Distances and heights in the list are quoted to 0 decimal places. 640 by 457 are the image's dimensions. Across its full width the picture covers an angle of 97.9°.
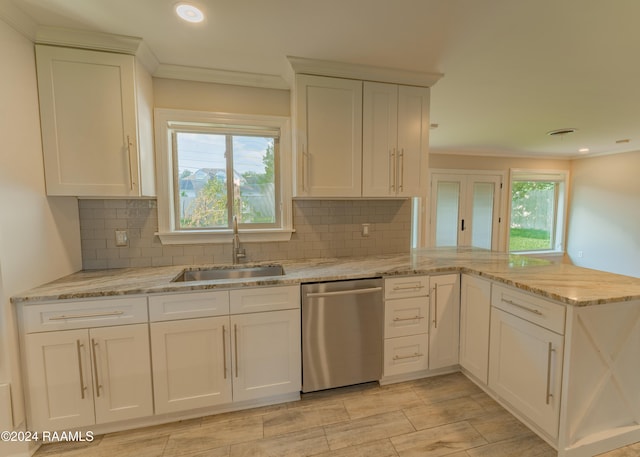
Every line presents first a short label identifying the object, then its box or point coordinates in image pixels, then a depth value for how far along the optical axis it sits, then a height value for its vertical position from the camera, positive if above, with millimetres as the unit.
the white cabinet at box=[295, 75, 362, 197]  2162 +589
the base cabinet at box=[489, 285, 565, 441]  1522 -877
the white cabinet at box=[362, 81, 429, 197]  2303 +602
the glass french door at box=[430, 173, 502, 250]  5375 +17
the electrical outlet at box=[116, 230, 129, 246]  2174 -212
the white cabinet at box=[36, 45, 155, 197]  1747 +584
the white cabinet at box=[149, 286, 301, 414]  1728 -892
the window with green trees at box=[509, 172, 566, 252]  5844 -50
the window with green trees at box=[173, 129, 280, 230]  2371 +278
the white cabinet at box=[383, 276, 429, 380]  2117 -892
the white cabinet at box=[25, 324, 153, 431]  1567 -964
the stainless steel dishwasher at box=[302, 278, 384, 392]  1944 -882
